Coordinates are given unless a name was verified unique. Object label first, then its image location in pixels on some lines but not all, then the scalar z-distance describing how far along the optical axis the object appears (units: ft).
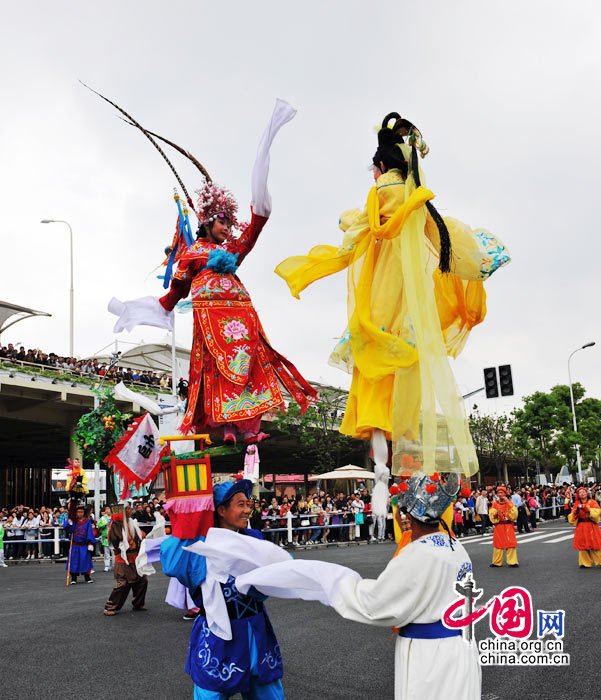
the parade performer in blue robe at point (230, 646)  10.41
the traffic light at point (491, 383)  53.98
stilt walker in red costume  14.70
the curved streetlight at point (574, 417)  111.60
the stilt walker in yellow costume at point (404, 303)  11.03
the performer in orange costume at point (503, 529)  40.50
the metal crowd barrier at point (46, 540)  60.03
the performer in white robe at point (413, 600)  8.70
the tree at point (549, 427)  122.41
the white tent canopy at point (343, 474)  65.92
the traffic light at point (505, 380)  53.11
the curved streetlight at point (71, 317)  94.20
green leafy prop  25.53
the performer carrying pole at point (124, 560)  27.89
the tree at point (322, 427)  92.73
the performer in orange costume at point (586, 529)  38.42
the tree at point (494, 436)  129.18
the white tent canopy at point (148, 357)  111.96
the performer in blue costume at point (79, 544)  40.29
